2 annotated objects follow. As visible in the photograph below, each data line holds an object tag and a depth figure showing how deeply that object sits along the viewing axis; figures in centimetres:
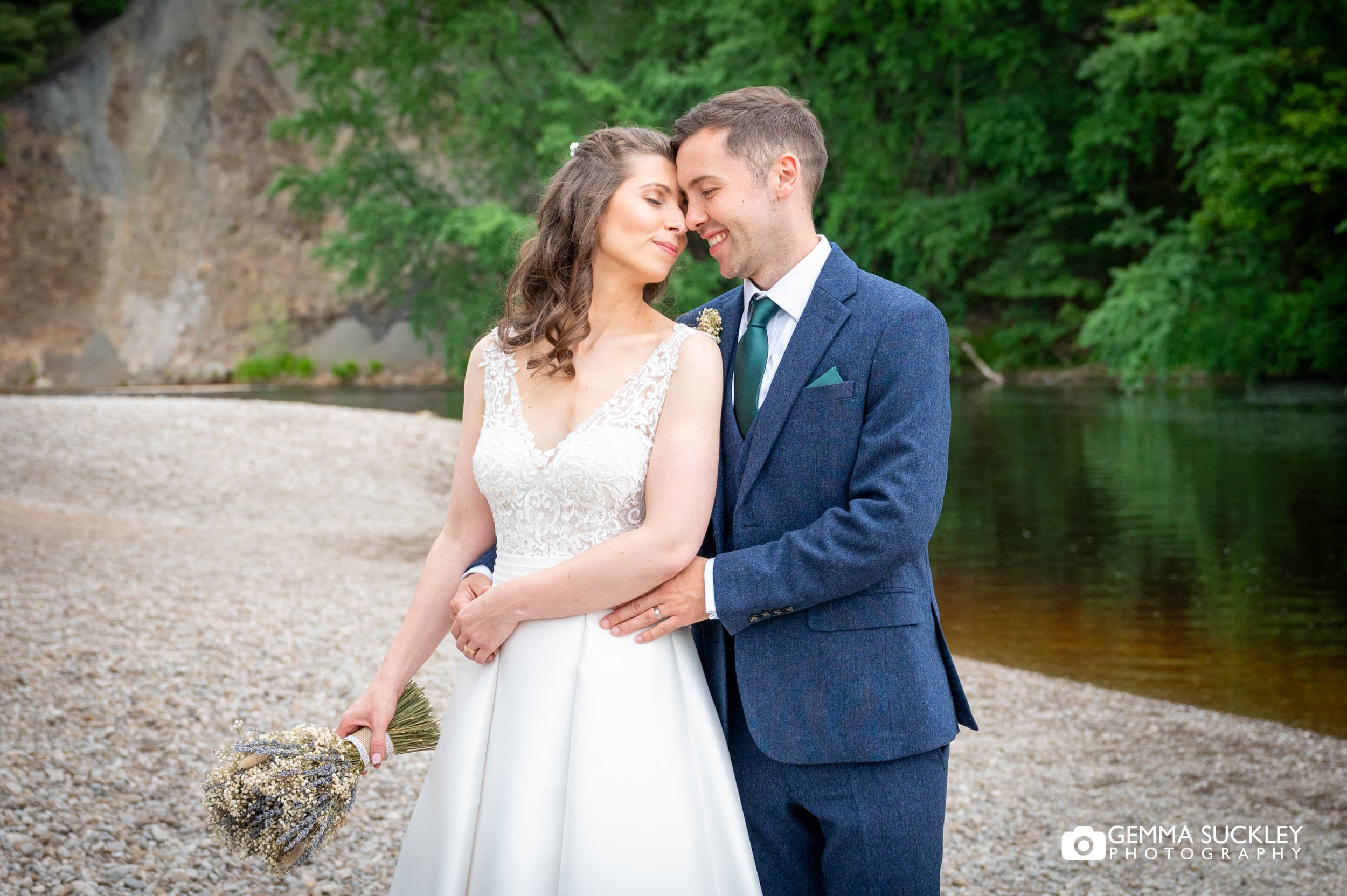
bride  206
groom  203
